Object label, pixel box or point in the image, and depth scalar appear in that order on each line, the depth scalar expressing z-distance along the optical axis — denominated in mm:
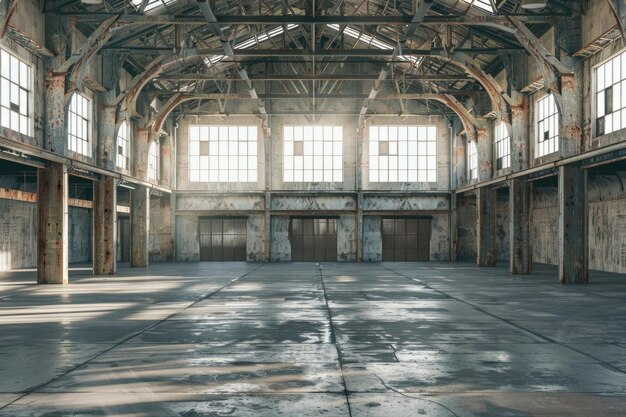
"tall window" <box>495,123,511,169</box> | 30688
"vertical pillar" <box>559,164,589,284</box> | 20172
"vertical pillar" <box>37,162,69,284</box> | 19469
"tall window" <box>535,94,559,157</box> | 25156
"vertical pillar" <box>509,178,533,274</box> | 24734
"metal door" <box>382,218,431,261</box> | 37500
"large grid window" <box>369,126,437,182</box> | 37188
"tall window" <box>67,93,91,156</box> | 24797
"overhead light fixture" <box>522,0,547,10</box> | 15633
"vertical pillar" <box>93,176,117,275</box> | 23922
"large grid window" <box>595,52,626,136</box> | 19859
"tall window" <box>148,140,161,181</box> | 34112
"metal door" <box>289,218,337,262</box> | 37438
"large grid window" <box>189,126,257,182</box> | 37000
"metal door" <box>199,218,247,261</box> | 37375
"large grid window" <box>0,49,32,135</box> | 19234
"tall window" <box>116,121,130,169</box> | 30062
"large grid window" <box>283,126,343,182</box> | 37250
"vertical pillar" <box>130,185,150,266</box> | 29391
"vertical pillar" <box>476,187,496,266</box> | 29469
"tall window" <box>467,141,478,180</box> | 34906
